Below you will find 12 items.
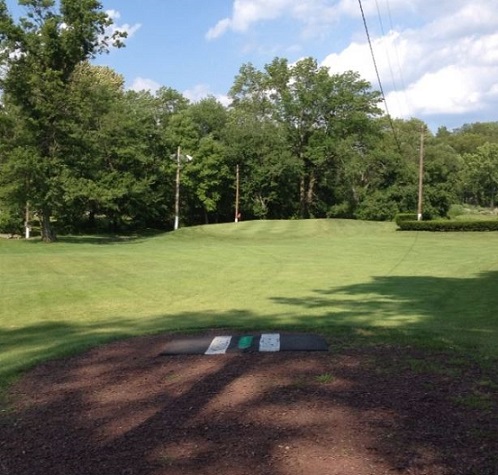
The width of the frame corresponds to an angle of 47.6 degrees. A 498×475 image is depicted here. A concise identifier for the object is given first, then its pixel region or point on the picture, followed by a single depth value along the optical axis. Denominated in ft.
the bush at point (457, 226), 122.01
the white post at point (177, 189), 157.85
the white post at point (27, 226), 129.69
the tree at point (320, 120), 201.84
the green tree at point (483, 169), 290.97
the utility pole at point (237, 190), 183.34
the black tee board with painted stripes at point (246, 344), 20.08
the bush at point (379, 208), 187.73
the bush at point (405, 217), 139.76
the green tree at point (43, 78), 103.91
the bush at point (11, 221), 127.65
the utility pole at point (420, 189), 140.48
